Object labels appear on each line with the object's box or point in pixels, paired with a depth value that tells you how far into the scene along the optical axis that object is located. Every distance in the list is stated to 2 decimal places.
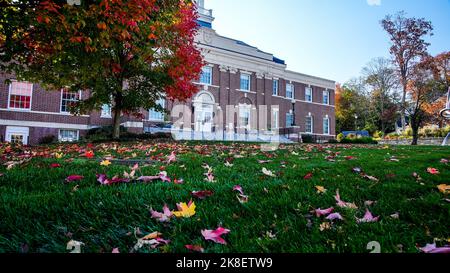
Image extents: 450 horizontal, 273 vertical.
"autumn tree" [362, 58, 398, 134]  36.24
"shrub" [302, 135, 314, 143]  28.69
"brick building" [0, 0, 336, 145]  18.31
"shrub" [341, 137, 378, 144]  24.37
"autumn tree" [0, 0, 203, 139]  6.26
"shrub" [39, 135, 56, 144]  18.03
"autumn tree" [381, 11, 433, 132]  30.40
